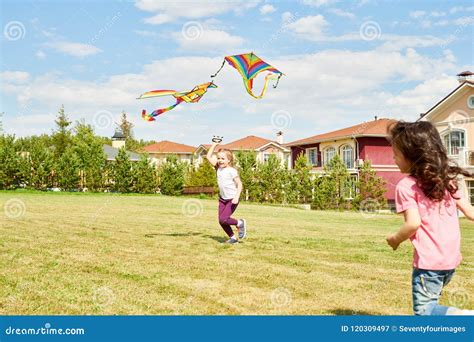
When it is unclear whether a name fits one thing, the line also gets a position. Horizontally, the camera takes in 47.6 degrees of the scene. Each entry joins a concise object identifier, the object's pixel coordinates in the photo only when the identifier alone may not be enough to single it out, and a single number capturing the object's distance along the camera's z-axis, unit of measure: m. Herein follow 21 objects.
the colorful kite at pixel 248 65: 11.35
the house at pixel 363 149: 37.00
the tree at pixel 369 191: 29.58
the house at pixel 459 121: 30.67
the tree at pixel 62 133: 56.10
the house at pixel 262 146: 50.75
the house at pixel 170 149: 57.28
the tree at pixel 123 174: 37.03
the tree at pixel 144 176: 37.06
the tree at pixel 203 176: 36.59
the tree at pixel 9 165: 36.56
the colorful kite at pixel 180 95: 10.30
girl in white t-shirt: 9.77
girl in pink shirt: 3.81
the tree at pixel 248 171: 32.50
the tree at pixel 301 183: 30.44
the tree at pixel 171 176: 37.16
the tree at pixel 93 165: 37.44
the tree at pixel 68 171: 37.09
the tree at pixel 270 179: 31.95
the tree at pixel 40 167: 37.00
